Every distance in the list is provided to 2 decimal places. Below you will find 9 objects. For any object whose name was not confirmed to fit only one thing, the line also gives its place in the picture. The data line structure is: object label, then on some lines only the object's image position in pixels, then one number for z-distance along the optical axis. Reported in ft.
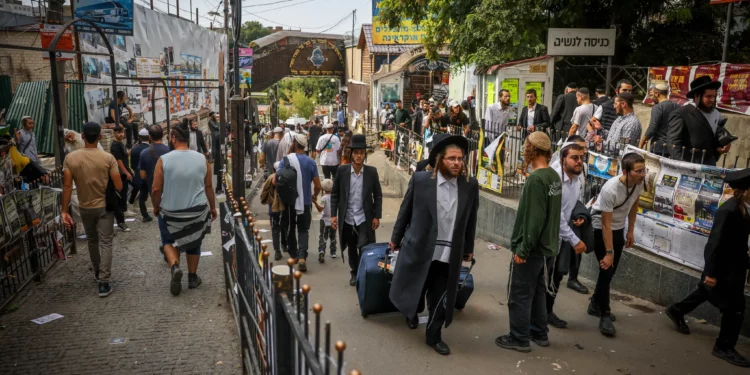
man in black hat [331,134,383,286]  23.45
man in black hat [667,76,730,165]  21.66
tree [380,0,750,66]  46.80
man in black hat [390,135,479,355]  16.01
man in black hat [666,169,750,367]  15.80
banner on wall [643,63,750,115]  36.01
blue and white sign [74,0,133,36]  43.93
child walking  27.66
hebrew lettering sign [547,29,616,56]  38.81
